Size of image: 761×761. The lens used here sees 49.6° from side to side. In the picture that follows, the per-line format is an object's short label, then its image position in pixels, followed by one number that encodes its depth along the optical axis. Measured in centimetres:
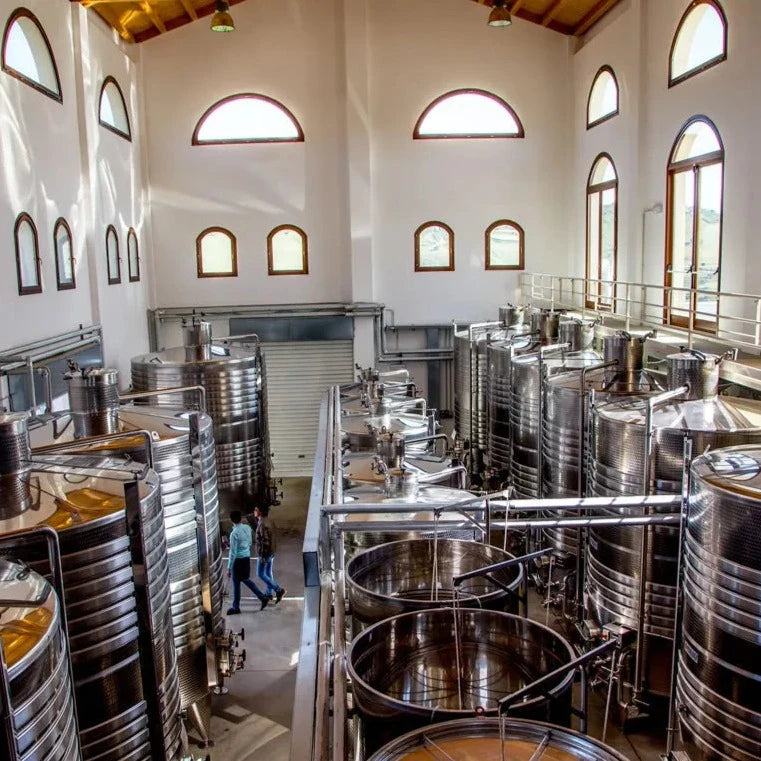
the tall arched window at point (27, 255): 980
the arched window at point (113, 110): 1351
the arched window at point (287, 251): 1633
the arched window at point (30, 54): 989
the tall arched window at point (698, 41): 1012
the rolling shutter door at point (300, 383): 1636
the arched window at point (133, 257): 1478
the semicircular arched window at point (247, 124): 1599
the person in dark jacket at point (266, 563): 936
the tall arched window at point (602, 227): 1402
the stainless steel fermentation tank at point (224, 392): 1107
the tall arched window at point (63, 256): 1112
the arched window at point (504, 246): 1655
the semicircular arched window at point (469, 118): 1612
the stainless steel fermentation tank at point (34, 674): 282
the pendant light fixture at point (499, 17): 1184
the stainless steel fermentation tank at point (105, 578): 434
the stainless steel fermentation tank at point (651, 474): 581
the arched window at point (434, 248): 1648
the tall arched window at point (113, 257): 1343
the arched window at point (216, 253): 1631
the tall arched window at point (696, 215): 1046
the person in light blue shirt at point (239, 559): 881
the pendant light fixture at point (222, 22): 1221
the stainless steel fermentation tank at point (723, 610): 406
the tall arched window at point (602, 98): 1396
